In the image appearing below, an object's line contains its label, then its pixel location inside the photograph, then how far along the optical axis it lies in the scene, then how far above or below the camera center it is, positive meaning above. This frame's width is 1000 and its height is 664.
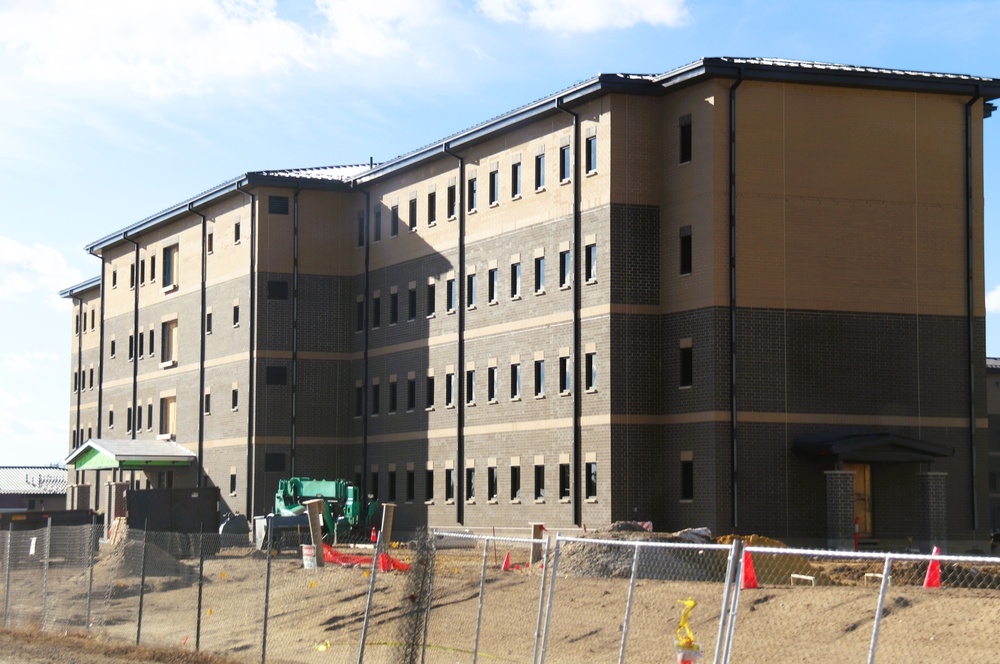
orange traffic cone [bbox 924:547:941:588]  26.23 -2.58
